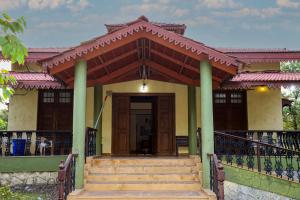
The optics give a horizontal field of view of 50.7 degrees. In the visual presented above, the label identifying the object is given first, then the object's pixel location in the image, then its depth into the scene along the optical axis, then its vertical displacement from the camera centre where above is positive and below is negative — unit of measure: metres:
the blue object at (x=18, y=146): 9.54 -0.43
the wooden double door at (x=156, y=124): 11.95 +0.27
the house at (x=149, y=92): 7.72 +1.42
